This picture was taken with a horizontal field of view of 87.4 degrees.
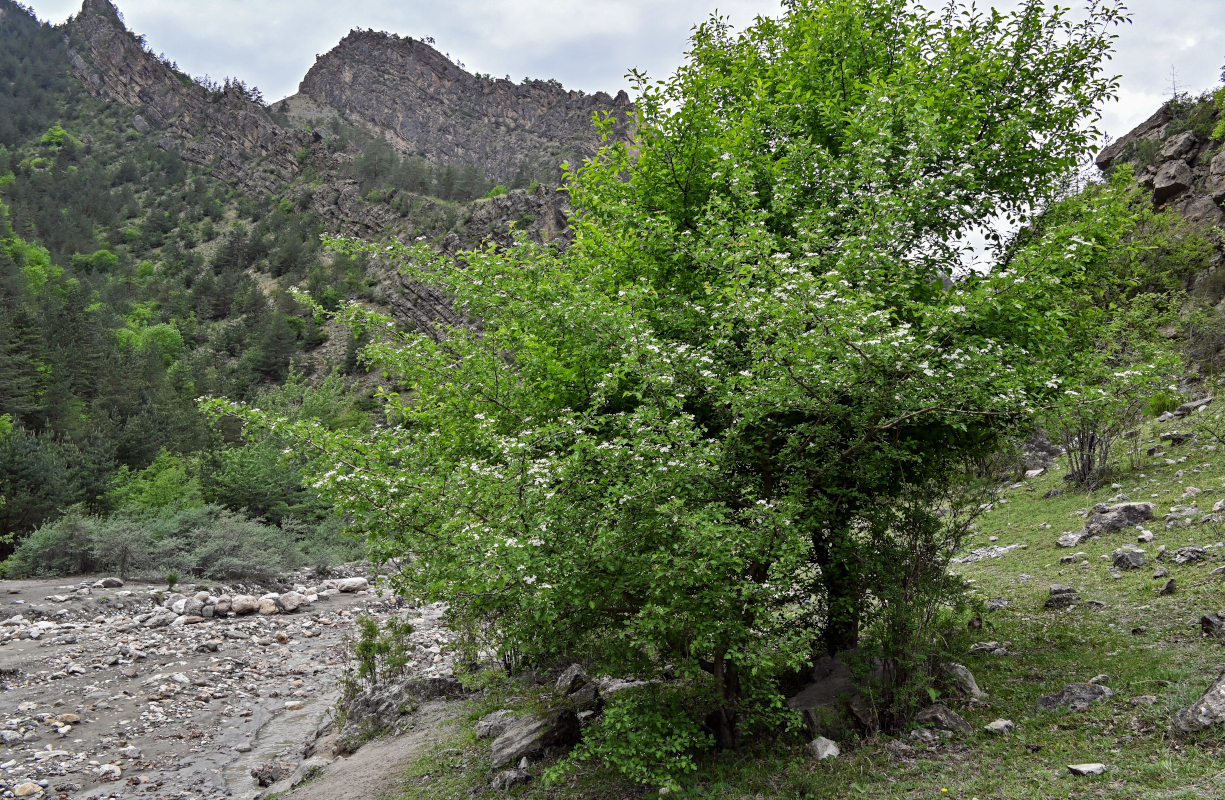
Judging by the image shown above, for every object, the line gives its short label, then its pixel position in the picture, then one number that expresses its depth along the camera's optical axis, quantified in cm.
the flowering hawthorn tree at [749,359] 519
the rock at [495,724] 869
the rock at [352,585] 2566
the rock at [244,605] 1991
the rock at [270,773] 922
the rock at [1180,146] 3503
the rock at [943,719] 618
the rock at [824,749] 612
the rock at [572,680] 904
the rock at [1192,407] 2025
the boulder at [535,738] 749
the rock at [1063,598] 962
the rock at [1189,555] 958
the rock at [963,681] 686
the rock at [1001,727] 595
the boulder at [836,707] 651
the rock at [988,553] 1483
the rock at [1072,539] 1327
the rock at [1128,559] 1039
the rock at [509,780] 698
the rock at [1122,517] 1291
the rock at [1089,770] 478
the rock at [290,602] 2144
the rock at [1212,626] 678
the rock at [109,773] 937
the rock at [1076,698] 603
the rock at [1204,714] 482
